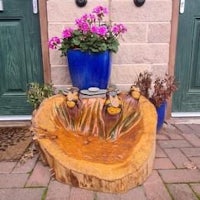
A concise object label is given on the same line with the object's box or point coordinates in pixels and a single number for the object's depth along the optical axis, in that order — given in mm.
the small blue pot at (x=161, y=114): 2465
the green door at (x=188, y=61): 2693
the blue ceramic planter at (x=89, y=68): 2168
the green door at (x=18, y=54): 2621
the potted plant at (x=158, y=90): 2451
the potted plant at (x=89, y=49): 2150
